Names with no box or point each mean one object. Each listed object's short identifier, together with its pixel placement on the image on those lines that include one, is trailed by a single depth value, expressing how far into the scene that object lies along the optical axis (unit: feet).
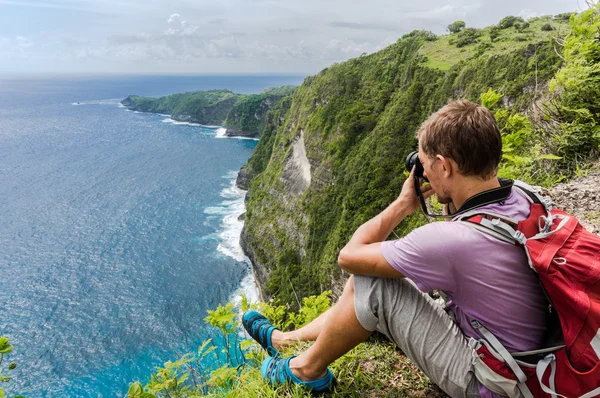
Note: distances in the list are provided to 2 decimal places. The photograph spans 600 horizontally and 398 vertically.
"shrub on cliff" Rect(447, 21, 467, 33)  204.54
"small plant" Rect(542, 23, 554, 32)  133.45
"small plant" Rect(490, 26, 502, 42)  150.86
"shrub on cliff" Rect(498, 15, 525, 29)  164.92
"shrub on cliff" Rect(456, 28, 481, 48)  166.09
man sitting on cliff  7.01
